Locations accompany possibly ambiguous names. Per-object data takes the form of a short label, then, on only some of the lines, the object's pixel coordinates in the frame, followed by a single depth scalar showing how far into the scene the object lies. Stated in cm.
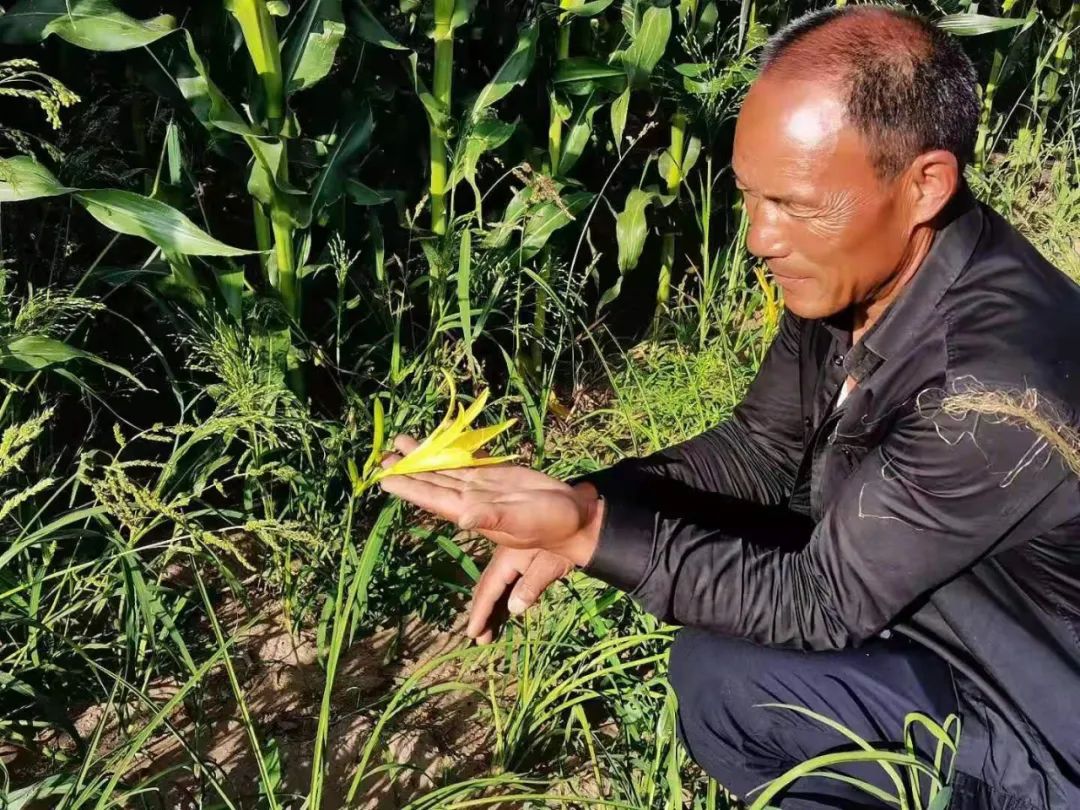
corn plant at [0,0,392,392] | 184
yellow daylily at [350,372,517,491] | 141
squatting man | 134
